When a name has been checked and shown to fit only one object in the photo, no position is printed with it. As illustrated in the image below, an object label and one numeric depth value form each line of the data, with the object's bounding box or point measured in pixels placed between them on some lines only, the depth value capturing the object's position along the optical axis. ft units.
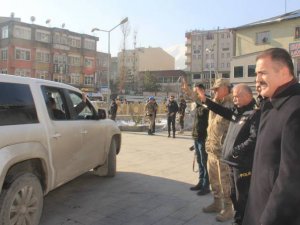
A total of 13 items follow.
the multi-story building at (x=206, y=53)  252.16
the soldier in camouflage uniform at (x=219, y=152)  11.33
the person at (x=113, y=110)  47.27
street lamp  69.39
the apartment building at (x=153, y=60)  272.79
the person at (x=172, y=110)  35.50
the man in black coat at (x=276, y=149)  4.78
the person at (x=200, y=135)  13.74
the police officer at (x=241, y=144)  8.65
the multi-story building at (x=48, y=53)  142.56
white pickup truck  9.12
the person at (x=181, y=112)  39.74
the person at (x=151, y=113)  38.14
